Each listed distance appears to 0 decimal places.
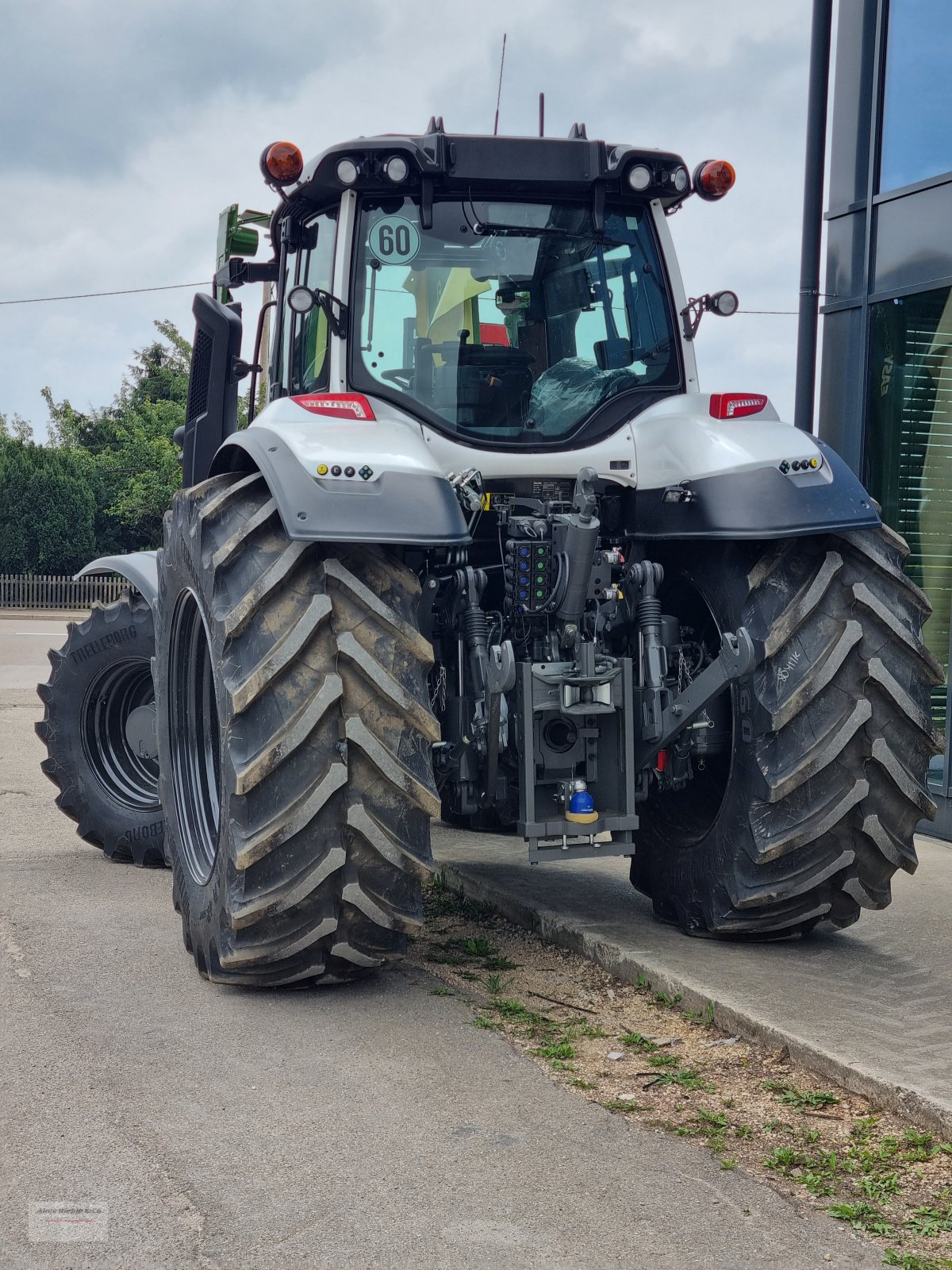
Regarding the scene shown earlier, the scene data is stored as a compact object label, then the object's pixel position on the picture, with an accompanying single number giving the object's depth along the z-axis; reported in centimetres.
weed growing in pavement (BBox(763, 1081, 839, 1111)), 364
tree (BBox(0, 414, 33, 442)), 6041
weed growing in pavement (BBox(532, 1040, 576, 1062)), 401
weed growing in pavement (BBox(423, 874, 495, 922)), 577
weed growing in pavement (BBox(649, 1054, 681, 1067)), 397
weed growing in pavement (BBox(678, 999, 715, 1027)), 425
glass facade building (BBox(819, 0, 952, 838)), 835
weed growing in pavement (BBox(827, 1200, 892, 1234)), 296
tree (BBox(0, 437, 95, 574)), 4047
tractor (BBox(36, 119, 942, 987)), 409
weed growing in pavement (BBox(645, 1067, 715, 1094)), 380
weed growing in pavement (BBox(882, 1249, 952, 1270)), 277
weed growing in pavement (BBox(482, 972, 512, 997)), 457
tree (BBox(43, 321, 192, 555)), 4409
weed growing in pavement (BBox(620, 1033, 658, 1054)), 409
